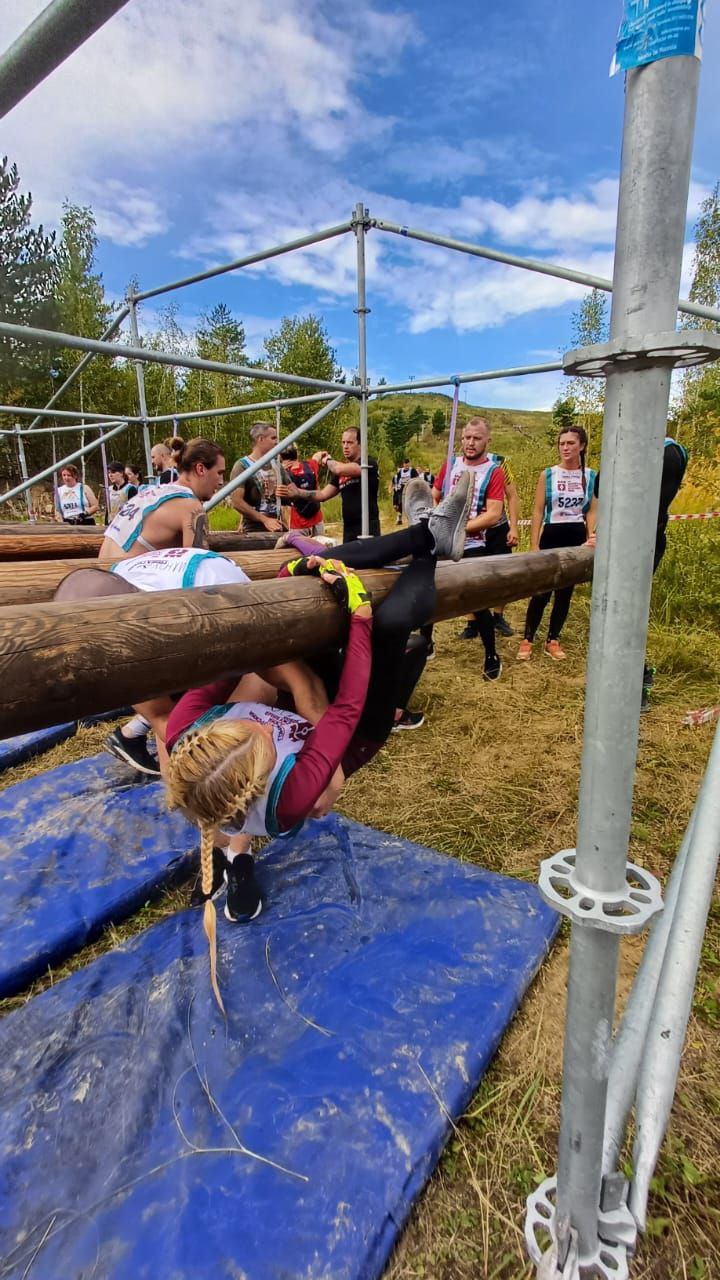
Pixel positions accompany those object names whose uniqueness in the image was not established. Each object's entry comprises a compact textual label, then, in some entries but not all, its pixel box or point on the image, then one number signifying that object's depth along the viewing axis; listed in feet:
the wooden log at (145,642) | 3.28
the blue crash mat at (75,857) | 6.85
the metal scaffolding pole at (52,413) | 16.03
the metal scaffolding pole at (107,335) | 14.89
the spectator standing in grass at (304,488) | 18.12
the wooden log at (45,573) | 6.29
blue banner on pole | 2.16
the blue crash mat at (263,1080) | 4.04
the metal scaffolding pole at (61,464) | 15.70
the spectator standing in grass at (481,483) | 13.97
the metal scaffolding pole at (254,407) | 12.46
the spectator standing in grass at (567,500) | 14.64
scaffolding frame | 2.31
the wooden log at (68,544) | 10.02
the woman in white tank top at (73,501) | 27.45
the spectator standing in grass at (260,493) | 16.26
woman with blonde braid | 4.96
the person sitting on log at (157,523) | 8.79
